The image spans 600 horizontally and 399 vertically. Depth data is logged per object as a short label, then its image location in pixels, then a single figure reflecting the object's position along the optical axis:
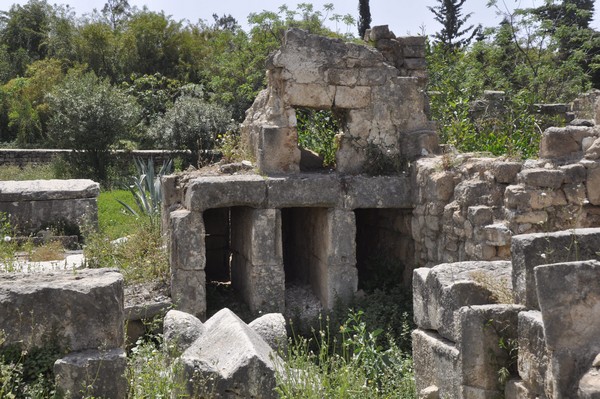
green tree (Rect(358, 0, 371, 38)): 28.41
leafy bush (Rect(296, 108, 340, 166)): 10.42
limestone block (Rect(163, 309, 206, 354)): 5.69
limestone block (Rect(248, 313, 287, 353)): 5.87
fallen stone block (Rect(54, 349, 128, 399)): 4.32
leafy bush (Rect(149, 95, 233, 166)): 19.86
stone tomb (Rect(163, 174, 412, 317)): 8.74
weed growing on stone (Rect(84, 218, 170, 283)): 9.34
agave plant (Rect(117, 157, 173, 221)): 12.67
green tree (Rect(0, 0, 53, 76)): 37.38
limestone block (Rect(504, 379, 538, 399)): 4.03
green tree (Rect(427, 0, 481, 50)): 38.16
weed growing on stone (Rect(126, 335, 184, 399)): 4.73
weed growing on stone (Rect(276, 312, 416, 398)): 4.89
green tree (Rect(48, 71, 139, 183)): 20.31
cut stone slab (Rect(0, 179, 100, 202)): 12.13
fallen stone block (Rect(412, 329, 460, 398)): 4.62
